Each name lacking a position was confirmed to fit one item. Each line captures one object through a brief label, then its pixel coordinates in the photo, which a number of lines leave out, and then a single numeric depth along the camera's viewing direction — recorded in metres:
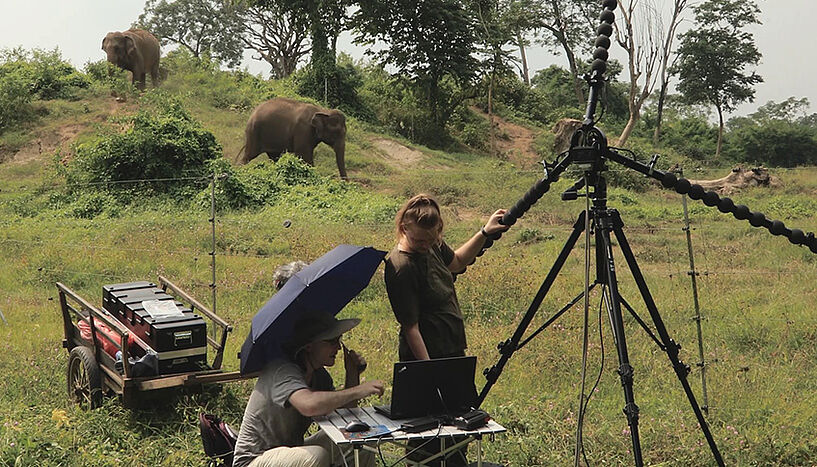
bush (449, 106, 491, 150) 26.18
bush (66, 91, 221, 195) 15.79
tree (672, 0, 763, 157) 31.25
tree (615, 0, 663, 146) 27.34
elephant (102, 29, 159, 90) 22.50
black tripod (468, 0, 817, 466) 3.37
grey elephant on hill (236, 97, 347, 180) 18.33
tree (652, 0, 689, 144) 29.50
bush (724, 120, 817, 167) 29.09
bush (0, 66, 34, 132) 20.25
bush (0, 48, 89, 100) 22.55
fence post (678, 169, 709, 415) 5.40
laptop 3.33
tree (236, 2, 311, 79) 38.19
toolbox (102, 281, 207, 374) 5.21
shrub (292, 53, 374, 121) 25.92
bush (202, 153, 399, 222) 13.78
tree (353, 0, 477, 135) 26.62
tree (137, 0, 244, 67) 50.16
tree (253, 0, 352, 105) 25.94
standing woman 3.83
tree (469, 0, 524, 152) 27.88
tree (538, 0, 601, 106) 35.19
